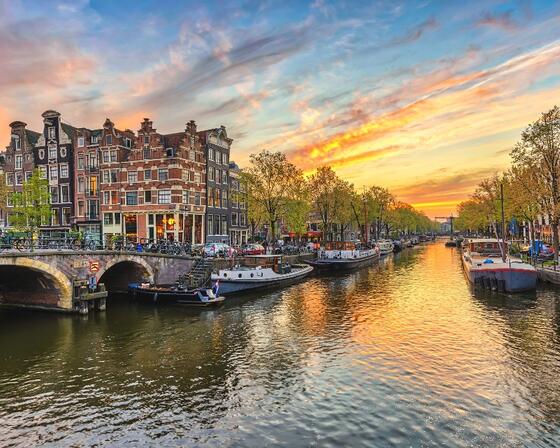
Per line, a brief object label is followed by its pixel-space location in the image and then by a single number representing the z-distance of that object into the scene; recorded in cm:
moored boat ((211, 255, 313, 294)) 3962
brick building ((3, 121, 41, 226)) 6725
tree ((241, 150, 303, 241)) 5622
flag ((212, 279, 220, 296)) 3512
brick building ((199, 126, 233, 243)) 6481
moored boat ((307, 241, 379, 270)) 6185
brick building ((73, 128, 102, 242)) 6309
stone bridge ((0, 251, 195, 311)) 2855
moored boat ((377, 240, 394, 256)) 9448
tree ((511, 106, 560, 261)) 4297
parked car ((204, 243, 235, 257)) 4713
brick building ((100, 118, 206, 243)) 5809
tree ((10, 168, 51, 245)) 4566
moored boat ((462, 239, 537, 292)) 3653
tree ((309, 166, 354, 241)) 7450
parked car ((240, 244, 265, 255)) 5384
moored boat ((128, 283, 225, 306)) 3384
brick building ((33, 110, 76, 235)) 6538
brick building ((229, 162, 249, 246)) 7319
